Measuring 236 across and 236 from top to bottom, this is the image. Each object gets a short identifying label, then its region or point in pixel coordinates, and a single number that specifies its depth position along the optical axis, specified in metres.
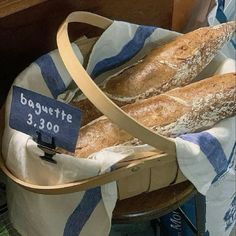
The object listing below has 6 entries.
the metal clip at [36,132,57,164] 0.77
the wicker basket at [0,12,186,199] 0.74
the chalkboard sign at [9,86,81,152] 0.75
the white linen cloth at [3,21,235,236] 0.79
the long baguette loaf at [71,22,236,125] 0.95
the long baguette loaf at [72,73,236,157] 0.85
